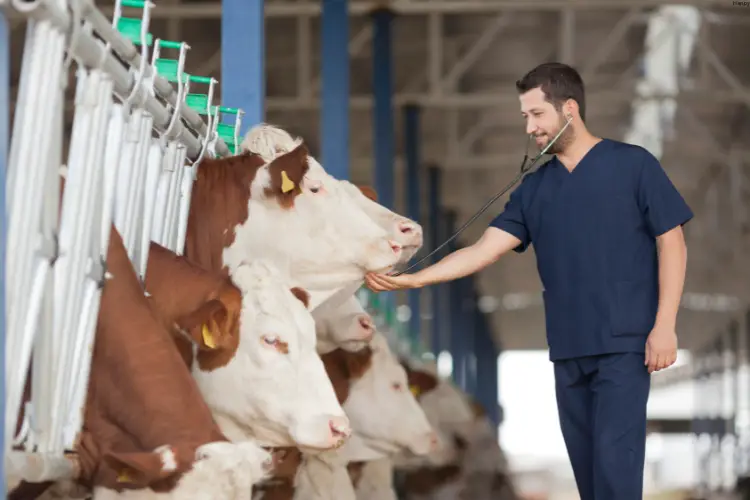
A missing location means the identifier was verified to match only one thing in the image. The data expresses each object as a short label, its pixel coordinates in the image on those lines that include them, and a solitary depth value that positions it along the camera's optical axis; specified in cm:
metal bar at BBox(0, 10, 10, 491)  402
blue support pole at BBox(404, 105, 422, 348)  2523
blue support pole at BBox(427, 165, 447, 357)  2962
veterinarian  631
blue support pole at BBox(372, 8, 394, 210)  2047
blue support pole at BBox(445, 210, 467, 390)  3569
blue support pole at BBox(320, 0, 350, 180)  1416
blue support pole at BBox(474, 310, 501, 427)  4720
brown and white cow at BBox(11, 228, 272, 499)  493
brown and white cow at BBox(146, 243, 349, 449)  565
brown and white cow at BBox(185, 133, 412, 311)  667
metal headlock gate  466
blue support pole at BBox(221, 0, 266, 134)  885
